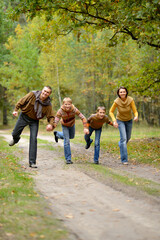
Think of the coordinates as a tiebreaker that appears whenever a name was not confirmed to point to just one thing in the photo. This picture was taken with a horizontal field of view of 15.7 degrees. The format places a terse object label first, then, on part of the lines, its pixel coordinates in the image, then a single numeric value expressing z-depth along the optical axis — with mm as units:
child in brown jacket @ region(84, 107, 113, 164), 17083
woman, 18120
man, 15505
